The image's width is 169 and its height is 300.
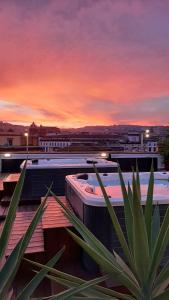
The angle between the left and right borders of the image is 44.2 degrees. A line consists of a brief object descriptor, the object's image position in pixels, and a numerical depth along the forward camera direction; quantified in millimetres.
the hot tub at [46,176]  4114
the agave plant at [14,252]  669
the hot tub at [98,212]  2114
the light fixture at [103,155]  6437
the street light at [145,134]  7351
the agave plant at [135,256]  753
